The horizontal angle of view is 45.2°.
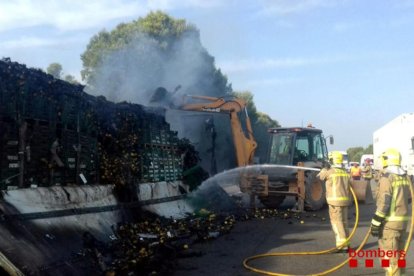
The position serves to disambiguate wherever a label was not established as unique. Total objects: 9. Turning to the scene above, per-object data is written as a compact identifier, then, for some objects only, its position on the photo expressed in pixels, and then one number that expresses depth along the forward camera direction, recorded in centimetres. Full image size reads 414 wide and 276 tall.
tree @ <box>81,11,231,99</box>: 2602
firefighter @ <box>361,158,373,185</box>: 1778
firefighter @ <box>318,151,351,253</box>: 915
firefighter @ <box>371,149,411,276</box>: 641
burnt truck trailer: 701
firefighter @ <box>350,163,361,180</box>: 2607
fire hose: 650
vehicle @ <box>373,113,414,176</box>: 2500
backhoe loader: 1625
